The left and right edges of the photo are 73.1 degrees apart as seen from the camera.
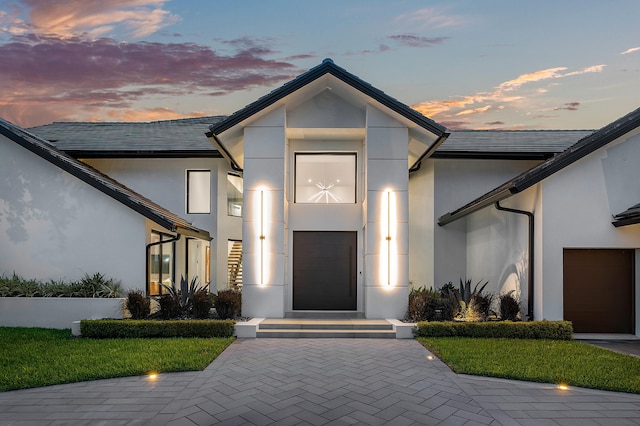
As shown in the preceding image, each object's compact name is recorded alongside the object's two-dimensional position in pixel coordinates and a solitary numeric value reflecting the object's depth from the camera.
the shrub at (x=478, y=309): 10.40
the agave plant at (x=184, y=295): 10.80
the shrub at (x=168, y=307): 10.59
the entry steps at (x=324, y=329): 9.99
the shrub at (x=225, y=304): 10.86
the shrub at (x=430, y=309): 10.61
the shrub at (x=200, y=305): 10.62
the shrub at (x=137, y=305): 10.47
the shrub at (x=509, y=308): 10.60
